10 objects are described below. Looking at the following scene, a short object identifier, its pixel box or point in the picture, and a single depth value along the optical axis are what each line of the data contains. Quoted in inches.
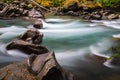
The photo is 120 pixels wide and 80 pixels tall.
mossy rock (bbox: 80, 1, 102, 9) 381.0
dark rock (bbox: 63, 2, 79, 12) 384.4
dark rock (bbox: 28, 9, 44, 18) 315.8
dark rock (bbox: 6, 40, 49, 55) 125.3
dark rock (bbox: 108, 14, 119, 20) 303.3
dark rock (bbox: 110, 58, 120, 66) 120.2
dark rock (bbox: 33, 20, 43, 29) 231.5
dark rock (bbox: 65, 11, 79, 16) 369.3
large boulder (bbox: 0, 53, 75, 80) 75.5
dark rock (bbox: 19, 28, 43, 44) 145.4
